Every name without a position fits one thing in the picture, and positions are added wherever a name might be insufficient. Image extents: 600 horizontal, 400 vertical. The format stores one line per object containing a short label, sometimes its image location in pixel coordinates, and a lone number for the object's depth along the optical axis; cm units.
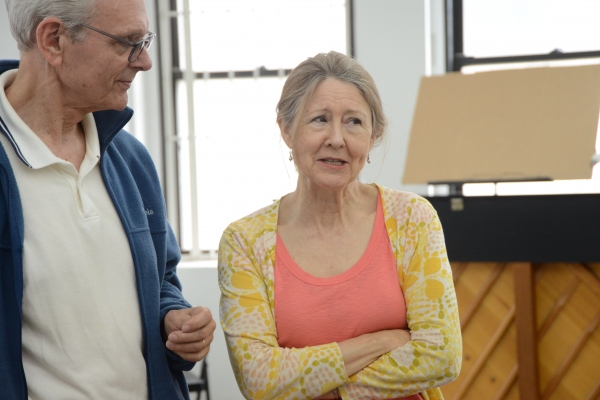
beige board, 314
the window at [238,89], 456
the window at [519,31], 405
